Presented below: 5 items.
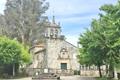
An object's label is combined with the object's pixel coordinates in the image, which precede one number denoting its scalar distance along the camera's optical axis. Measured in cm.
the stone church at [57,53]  3437
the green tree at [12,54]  2816
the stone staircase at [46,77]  2280
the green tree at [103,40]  1788
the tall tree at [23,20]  3573
